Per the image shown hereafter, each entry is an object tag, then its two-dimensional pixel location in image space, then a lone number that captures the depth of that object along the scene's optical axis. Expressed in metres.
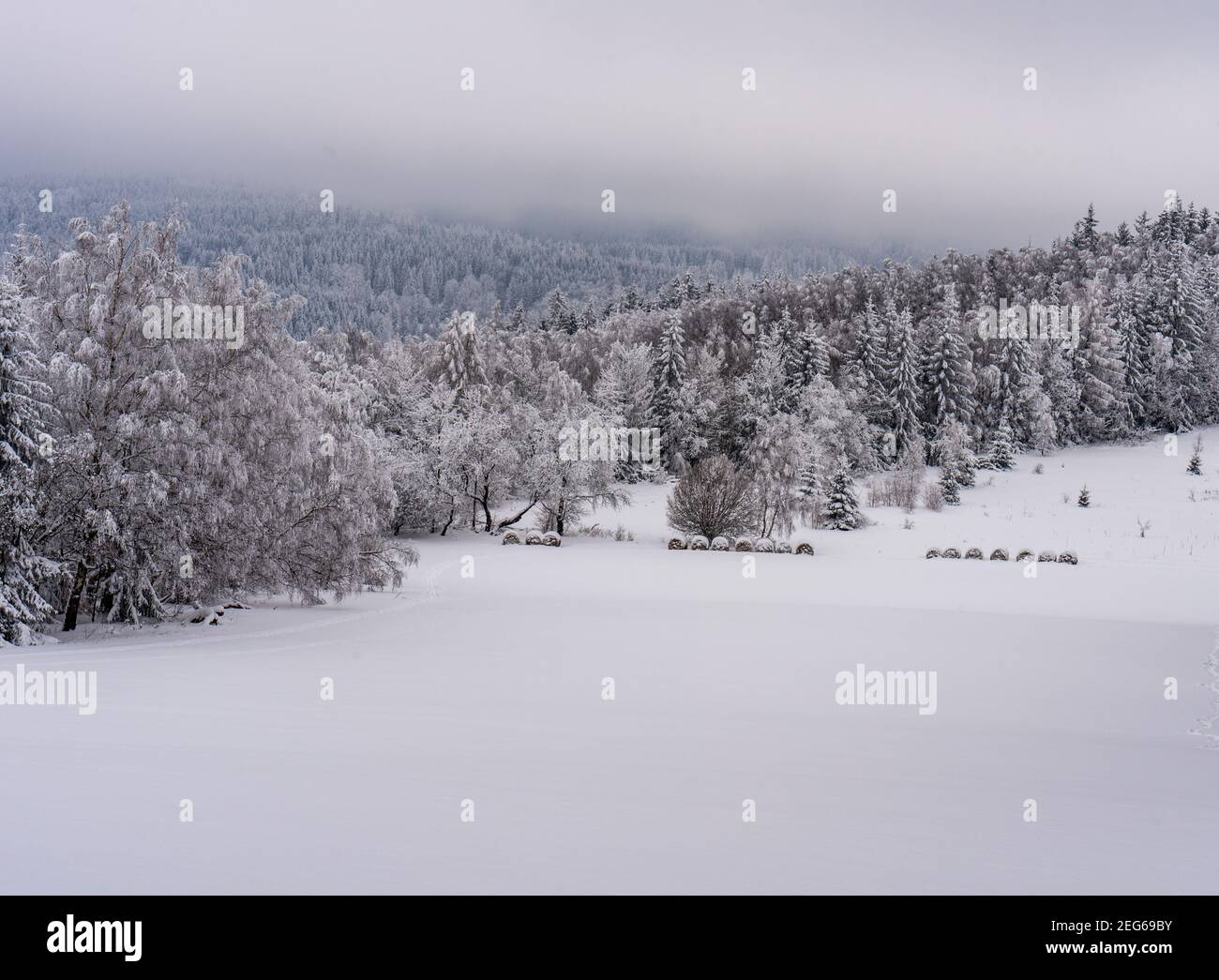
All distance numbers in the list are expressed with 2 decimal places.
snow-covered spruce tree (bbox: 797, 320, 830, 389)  60.62
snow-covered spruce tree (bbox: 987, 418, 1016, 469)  53.03
